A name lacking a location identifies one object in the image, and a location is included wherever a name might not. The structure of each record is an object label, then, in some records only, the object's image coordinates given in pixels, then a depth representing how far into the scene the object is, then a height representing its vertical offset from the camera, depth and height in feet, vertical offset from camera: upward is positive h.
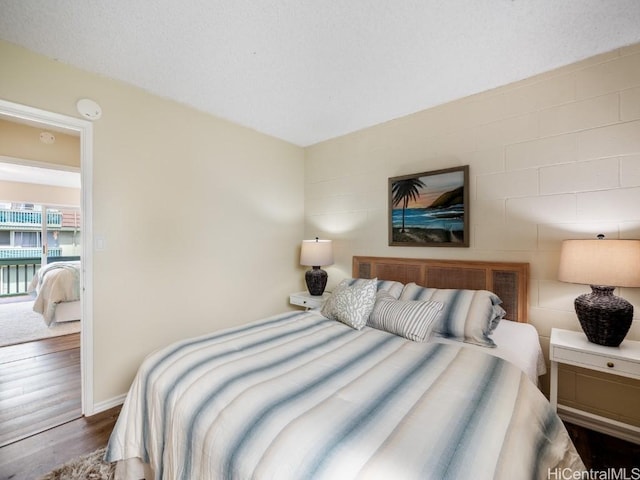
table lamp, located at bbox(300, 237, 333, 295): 10.09 -0.63
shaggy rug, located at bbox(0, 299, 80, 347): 11.50 -3.67
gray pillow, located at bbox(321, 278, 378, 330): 6.71 -1.54
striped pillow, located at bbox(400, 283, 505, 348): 5.89 -1.64
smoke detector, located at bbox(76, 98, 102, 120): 6.67 +3.25
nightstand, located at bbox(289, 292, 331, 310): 9.93 -2.08
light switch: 6.87 +0.07
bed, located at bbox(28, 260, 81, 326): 12.95 -2.39
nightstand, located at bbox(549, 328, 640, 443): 5.04 -2.26
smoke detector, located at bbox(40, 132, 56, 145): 10.28 +3.95
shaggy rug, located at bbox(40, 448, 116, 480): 4.95 -4.04
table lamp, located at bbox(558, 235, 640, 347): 5.13 -0.74
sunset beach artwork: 7.93 +0.97
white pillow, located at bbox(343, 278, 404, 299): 7.65 -1.25
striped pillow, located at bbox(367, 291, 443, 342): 5.91 -1.67
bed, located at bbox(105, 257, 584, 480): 2.69 -1.98
